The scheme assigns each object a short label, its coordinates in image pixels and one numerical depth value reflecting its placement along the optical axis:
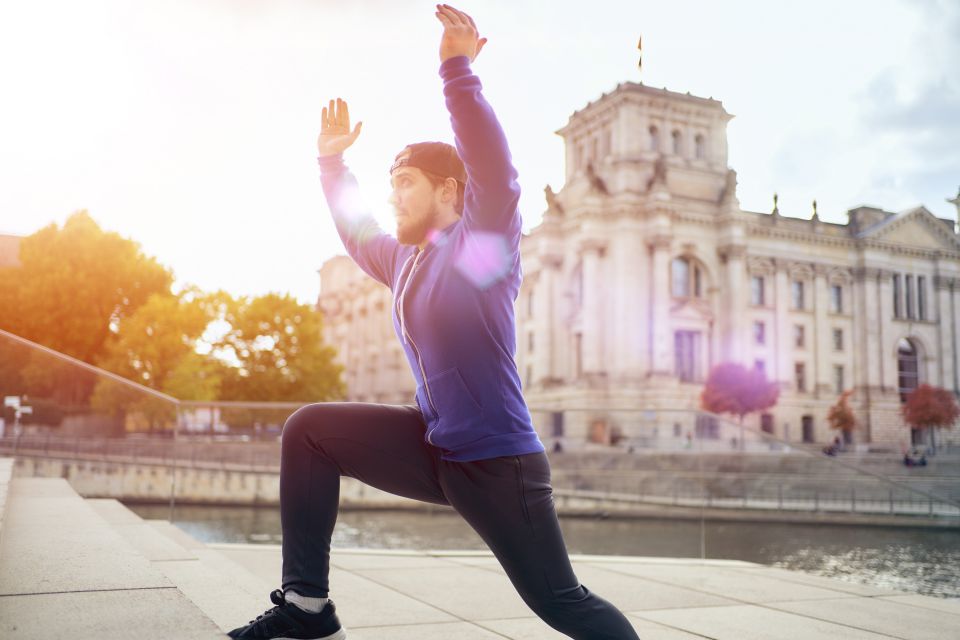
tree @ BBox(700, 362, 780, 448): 53.28
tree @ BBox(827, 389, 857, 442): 57.81
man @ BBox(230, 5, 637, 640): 2.49
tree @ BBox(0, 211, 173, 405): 40.59
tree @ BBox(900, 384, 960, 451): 57.75
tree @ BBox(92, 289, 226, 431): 39.09
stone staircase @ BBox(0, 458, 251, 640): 2.31
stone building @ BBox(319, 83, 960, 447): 57.00
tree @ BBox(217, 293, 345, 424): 44.88
